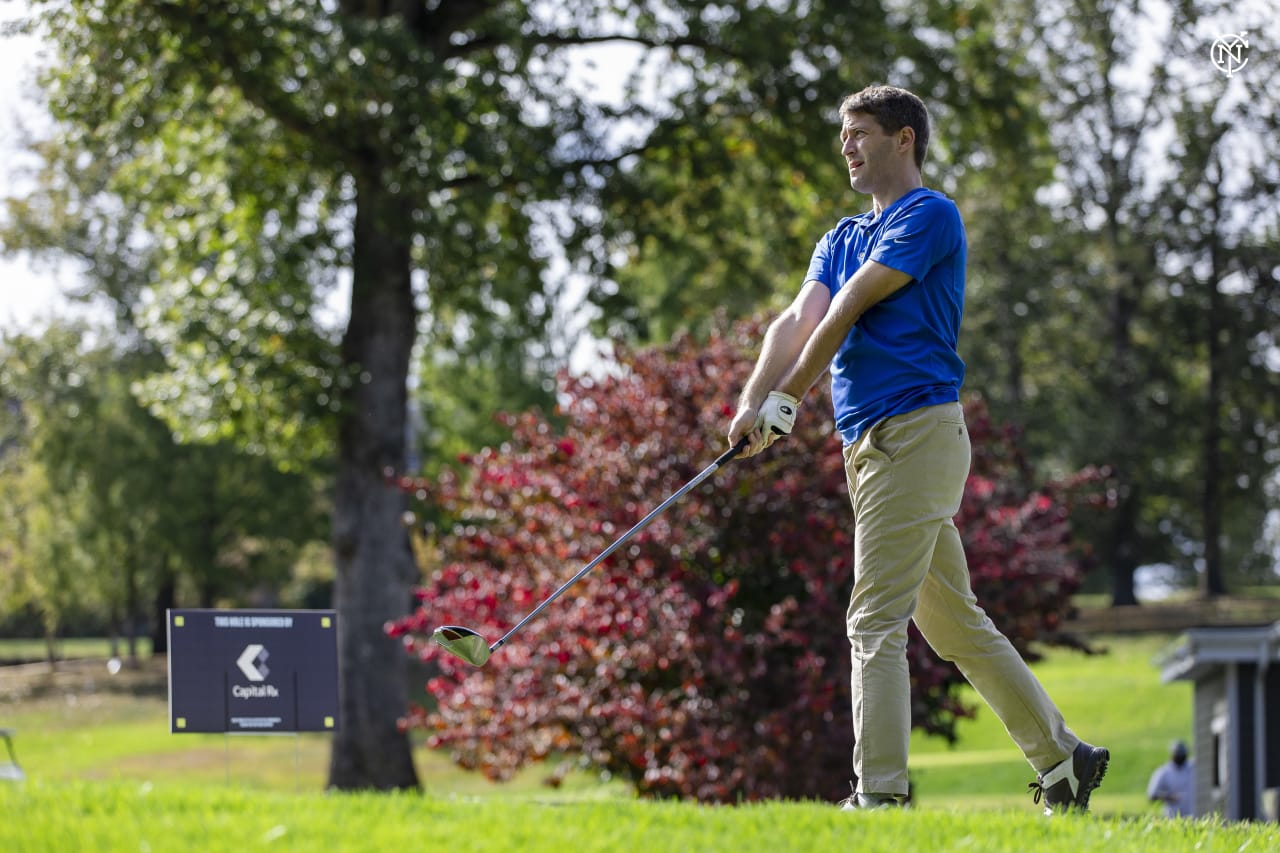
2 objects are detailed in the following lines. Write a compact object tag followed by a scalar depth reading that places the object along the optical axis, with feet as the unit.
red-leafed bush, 72.38
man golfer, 35.09
